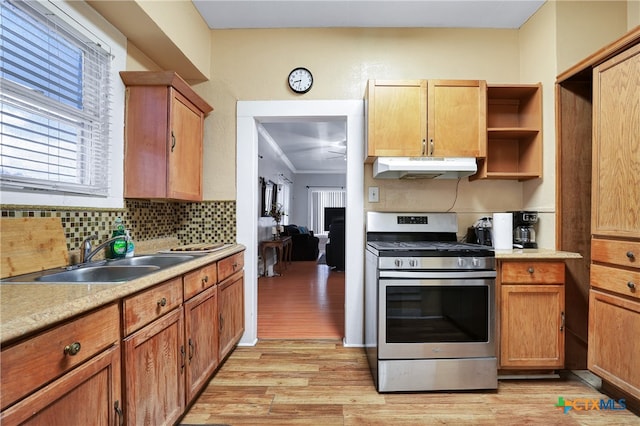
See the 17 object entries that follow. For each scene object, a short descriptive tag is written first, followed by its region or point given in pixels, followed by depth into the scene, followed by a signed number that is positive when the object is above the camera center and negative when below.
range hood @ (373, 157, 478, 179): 2.19 +0.36
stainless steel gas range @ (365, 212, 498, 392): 1.90 -0.65
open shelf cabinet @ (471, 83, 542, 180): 2.32 +0.63
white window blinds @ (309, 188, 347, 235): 9.86 +0.30
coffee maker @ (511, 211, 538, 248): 2.31 -0.10
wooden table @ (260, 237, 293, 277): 5.39 -0.70
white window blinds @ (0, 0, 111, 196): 1.32 +0.54
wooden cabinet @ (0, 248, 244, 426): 0.78 -0.51
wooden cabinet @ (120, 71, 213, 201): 1.99 +0.49
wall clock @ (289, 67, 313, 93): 2.59 +1.13
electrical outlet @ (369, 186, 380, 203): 2.57 +0.16
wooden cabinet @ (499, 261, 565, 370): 1.99 -0.64
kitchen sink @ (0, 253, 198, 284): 1.27 -0.28
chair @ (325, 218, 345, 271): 5.77 -0.57
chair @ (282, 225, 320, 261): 7.51 -0.80
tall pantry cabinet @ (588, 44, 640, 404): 1.61 -0.04
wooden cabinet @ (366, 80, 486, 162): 2.23 +0.70
